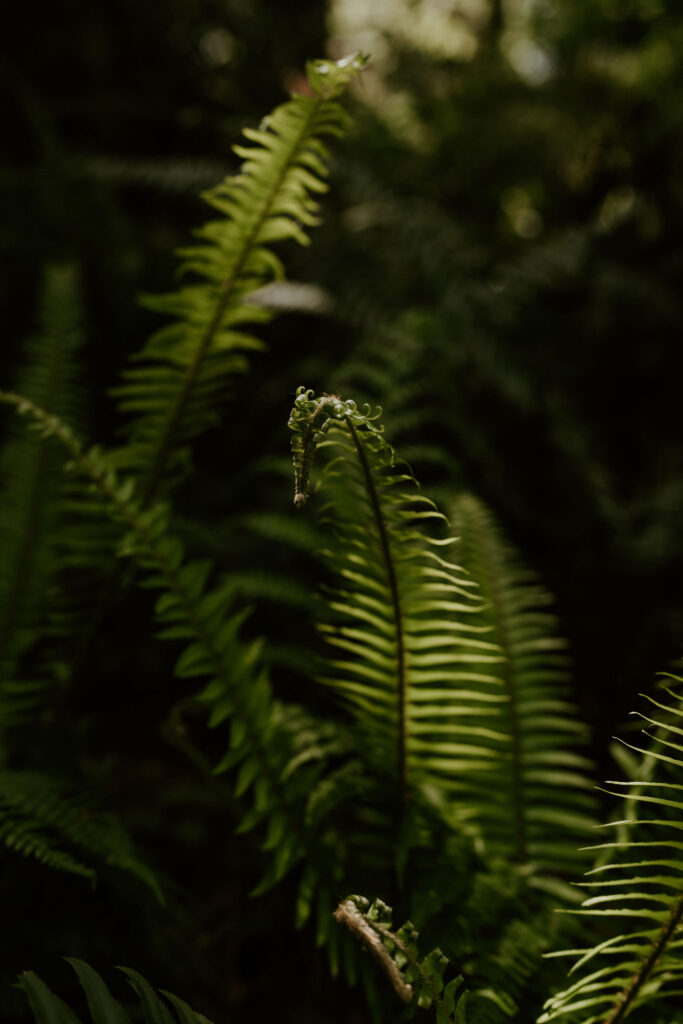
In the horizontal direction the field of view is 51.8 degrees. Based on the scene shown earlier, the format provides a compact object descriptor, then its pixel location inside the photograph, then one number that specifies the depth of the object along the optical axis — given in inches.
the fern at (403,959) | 28.5
